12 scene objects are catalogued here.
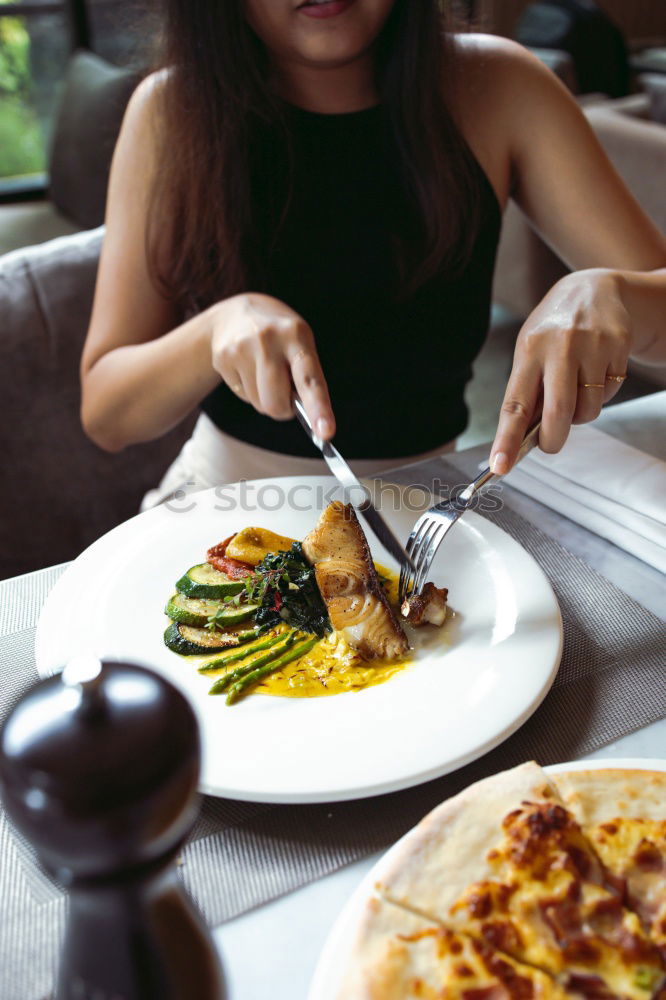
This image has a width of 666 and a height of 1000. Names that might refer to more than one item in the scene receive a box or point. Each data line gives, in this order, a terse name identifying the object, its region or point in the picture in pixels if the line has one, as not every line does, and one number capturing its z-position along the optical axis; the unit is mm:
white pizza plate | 664
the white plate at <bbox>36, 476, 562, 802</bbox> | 909
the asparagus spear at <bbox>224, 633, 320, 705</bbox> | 1051
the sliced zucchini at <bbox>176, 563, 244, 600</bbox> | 1226
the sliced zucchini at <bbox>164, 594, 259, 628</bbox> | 1173
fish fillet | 1141
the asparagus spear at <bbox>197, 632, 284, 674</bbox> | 1104
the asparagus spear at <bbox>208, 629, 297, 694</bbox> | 1060
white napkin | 1335
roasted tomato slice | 1269
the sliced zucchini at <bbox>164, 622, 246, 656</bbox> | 1136
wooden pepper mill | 466
